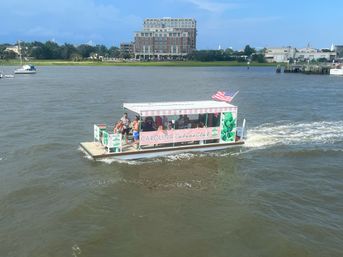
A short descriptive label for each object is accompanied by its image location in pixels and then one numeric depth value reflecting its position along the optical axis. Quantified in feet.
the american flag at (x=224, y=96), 79.68
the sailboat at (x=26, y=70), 353.88
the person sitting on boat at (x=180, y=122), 73.97
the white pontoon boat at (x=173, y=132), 69.51
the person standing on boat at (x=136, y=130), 71.77
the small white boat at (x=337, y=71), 406.58
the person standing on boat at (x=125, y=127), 74.69
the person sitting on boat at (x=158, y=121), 72.33
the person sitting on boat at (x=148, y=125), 70.69
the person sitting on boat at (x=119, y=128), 74.38
